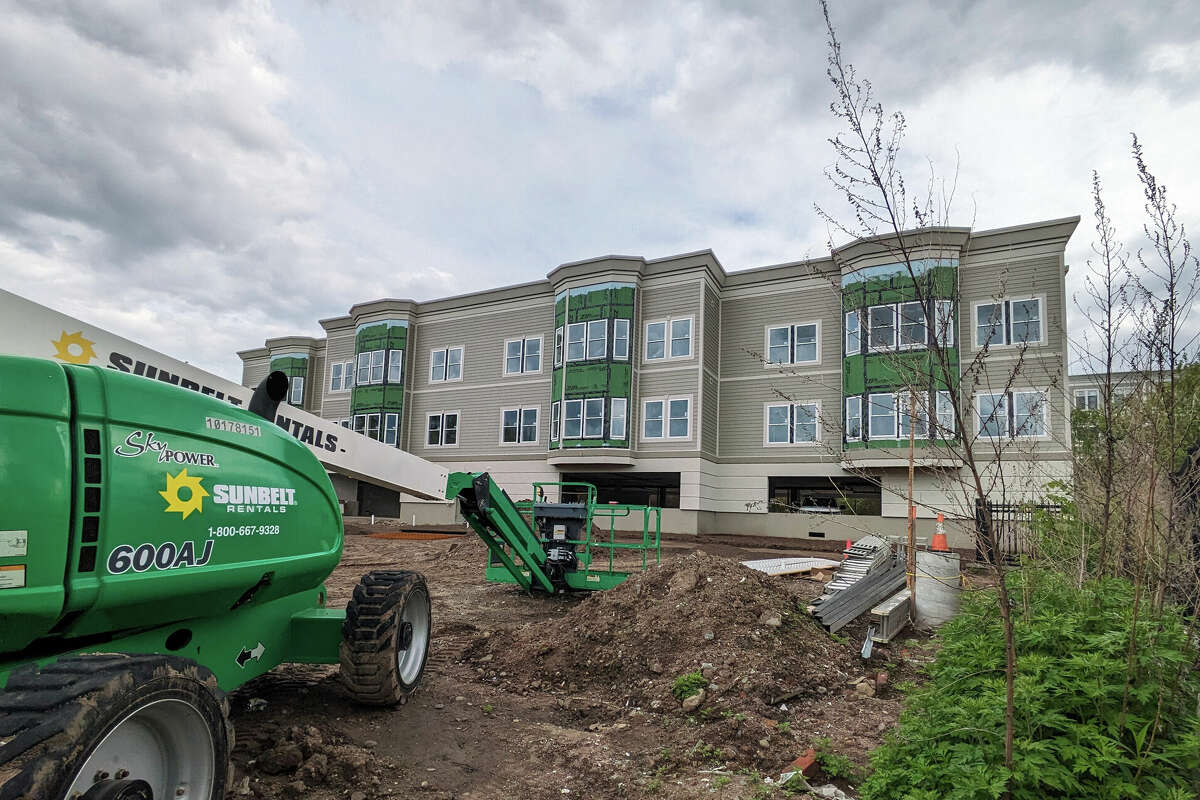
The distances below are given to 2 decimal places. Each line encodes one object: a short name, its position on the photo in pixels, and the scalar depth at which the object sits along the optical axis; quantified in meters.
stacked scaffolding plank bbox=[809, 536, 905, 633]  9.27
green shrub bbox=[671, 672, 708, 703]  6.59
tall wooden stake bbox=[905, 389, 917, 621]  10.09
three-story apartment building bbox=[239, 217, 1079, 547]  25.16
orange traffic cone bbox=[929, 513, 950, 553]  16.31
